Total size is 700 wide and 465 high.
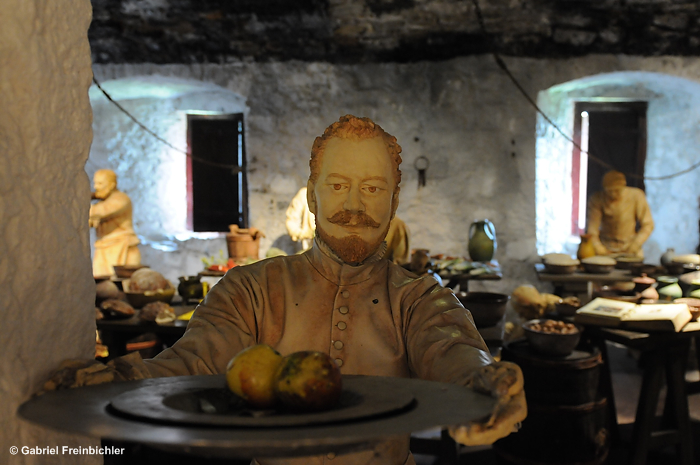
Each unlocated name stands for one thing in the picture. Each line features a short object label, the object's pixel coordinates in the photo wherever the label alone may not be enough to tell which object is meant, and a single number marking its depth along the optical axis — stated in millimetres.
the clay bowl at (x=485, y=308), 3439
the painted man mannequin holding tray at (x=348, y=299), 1409
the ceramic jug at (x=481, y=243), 5484
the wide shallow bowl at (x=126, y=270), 4625
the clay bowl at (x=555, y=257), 5641
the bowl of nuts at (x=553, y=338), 3154
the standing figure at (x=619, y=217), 6562
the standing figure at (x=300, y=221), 5547
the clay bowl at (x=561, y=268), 5527
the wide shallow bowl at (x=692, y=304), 3367
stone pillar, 982
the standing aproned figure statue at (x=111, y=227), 5723
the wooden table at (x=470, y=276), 4680
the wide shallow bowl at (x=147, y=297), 3912
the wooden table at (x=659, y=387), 3271
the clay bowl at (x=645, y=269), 5254
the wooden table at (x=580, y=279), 5344
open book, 3199
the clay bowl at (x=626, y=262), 5602
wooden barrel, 3113
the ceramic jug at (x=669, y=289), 4156
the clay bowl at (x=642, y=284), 4137
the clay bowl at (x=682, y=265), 5242
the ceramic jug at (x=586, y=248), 6074
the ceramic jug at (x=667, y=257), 5703
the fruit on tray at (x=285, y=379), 903
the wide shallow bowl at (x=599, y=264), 5422
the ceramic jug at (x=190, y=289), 4055
